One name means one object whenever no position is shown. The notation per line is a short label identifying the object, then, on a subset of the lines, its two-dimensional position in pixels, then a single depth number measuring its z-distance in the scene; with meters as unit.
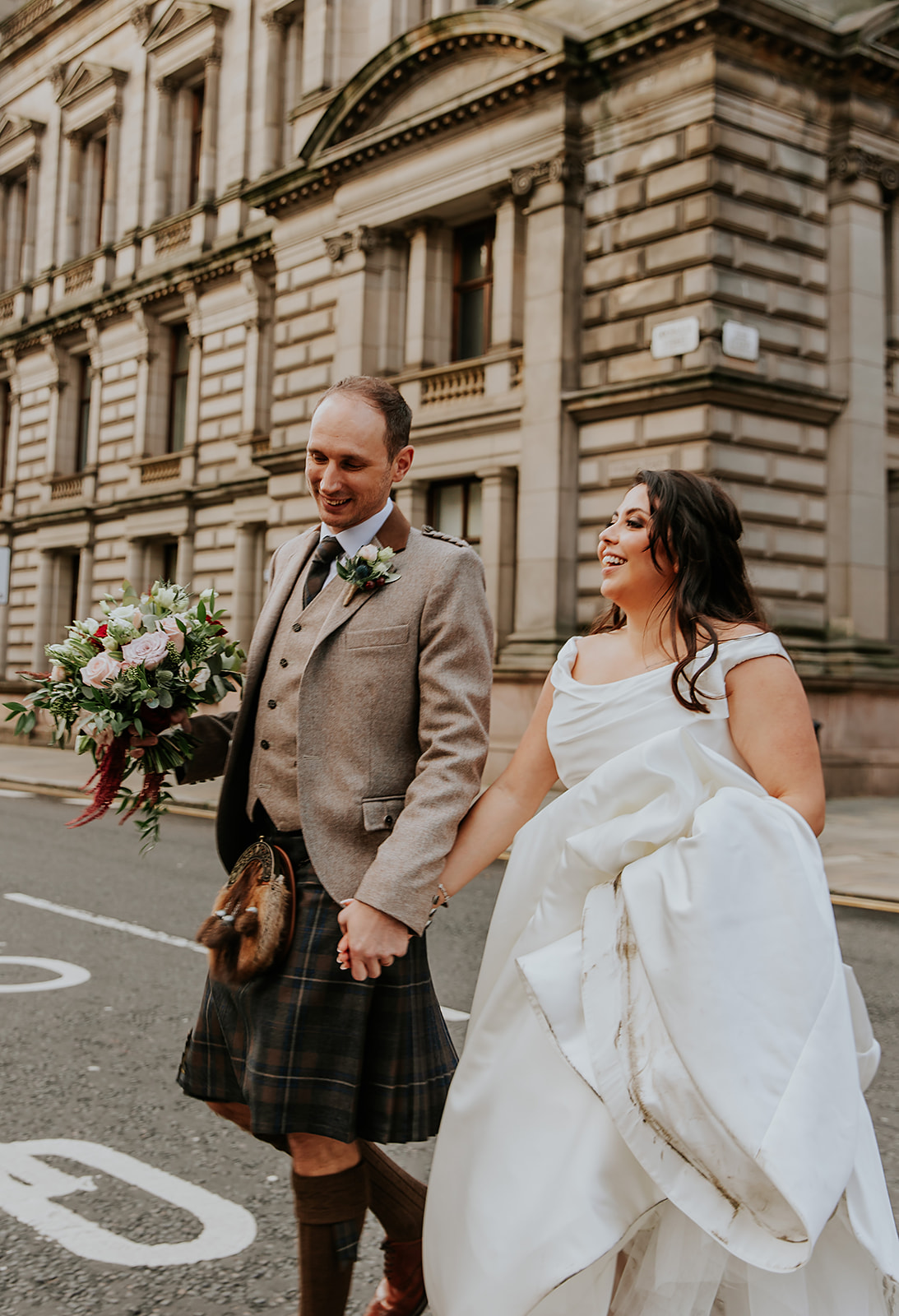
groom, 2.34
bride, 1.97
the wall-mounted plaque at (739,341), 14.16
